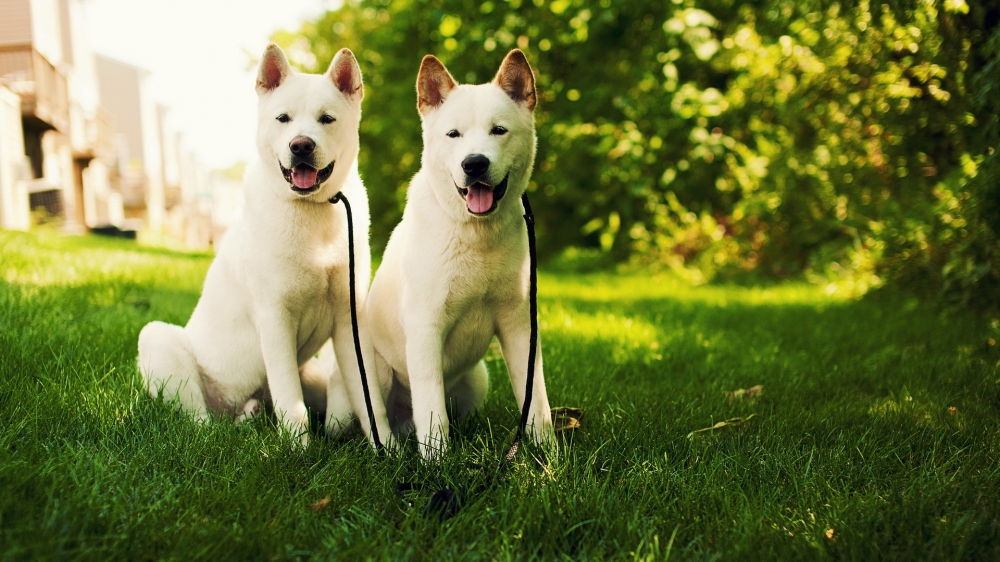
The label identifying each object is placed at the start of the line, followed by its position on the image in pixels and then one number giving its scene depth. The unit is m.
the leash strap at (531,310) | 2.49
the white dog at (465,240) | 2.46
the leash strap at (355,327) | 2.66
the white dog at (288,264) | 2.65
